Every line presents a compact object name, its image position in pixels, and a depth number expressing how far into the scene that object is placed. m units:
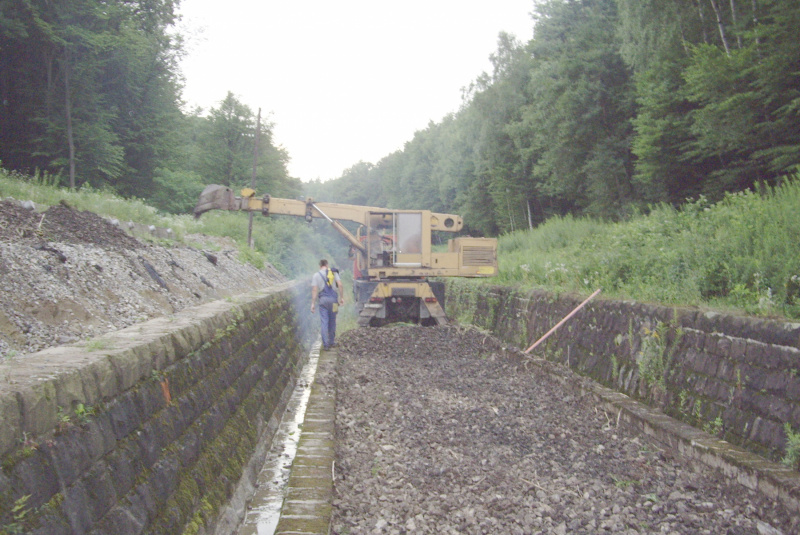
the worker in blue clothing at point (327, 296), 11.30
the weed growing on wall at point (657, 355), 6.03
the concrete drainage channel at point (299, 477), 4.12
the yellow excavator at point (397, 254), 14.31
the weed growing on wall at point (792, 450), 4.12
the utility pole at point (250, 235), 25.81
